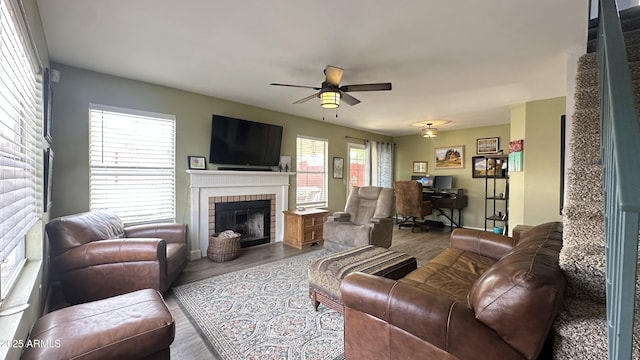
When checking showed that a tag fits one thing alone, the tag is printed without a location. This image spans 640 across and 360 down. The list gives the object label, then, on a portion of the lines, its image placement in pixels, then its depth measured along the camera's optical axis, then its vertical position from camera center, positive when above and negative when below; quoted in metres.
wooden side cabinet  4.34 -0.82
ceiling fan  2.49 +0.87
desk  5.95 -0.54
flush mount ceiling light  5.39 +0.94
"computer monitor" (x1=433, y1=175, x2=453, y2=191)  6.36 -0.09
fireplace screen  4.12 -0.69
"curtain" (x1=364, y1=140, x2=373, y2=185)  6.70 +0.40
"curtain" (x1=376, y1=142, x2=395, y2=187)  7.00 +0.39
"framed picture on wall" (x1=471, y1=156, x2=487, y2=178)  5.99 +0.29
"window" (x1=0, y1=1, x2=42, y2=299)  1.22 +0.21
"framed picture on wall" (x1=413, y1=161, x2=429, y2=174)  6.91 +0.30
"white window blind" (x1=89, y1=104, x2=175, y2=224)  3.10 +0.16
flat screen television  3.91 +0.55
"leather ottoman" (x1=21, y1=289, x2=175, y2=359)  1.21 -0.77
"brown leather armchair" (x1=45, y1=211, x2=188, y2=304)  2.24 -0.73
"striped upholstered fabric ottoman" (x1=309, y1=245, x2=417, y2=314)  2.18 -0.77
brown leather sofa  1.03 -0.62
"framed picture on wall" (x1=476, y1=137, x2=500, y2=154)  5.81 +0.74
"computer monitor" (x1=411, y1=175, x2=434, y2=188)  6.67 -0.06
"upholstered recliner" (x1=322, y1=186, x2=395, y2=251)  3.80 -0.68
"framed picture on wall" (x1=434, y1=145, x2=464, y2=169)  6.35 +0.52
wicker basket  3.61 -0.98
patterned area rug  1.85 -1.17
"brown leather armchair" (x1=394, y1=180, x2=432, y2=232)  5.70 -0.51
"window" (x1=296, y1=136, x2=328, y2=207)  5.22 +0.13
